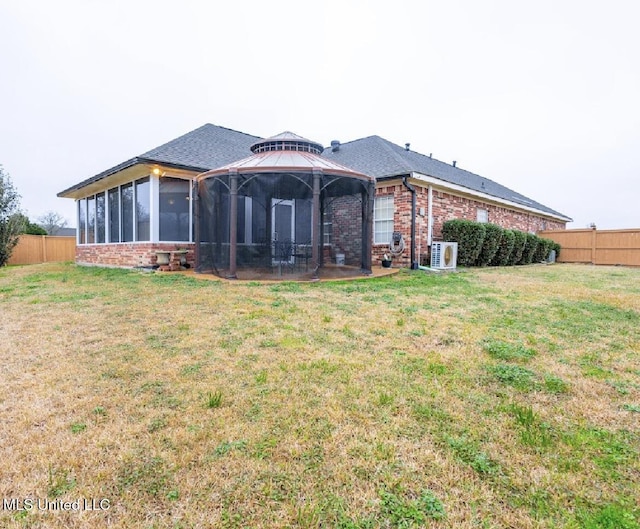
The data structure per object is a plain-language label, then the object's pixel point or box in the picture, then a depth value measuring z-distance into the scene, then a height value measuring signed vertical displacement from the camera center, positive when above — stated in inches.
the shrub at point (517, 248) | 518.3 +0.4
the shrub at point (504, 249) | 485.7 -1.2
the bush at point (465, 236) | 430.0 +14.5
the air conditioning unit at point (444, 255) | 396.8 -8.3
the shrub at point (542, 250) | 601.8 -2.8
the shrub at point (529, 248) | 554.3 +0.5
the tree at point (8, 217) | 583.8 +47.2
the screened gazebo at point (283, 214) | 300.7 +38.5
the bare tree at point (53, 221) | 1411.2 +103.5
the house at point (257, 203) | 341.4 +53.5
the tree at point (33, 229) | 651.8 +35.5
